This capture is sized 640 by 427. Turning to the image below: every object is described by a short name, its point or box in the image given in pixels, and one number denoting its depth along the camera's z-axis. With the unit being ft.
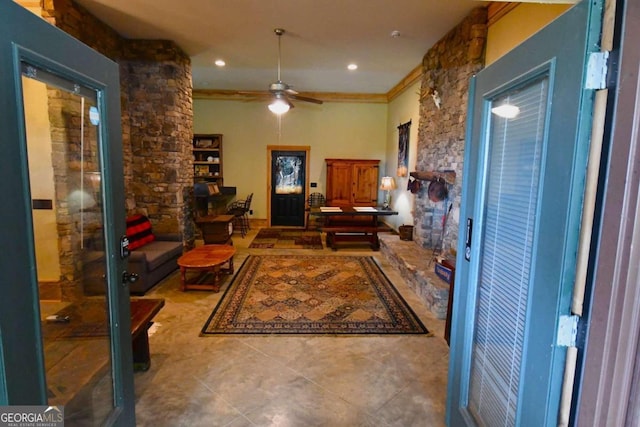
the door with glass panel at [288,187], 27.32
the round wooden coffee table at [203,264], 12.67
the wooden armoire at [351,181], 26.53
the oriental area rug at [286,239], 21.04
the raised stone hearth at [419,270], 11.03
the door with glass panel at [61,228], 3.13
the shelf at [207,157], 26.76
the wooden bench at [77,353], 4.33
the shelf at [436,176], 13.09
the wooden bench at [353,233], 20.13
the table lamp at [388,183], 22.41
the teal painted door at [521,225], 3.22
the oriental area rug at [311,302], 10.25
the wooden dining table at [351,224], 19.93
